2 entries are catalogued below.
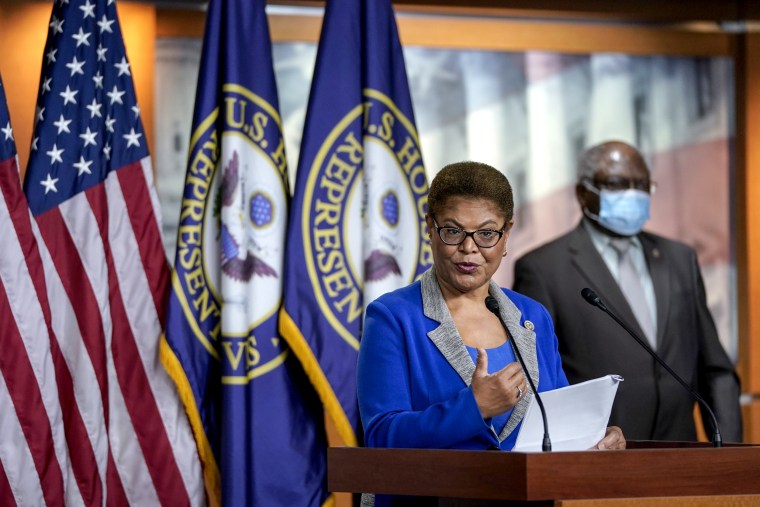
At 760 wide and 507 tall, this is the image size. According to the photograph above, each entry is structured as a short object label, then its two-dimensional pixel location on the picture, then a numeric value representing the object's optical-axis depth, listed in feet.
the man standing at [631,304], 28.50
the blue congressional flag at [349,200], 28.40
